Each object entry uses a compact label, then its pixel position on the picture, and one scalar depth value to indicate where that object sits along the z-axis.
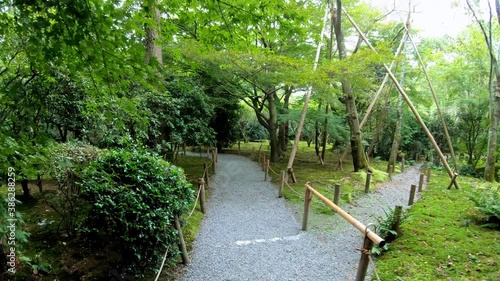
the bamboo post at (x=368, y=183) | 8.13
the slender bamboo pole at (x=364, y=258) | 2.58
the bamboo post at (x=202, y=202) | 6.30
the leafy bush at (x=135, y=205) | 3.02
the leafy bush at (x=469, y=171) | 13.09
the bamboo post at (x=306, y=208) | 5.36
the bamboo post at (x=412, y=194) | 6.84
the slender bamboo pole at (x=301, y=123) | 8.61
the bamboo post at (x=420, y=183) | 8.69
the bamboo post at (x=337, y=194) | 6.11
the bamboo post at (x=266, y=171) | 9.94
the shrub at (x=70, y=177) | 3.31
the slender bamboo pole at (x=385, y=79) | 9.96
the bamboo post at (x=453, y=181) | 8.78
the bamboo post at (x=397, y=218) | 4.49
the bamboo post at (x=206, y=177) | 8.61
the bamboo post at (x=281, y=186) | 7.85
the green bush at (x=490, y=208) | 4.99
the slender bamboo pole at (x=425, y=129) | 8.28
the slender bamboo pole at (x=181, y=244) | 3.78
